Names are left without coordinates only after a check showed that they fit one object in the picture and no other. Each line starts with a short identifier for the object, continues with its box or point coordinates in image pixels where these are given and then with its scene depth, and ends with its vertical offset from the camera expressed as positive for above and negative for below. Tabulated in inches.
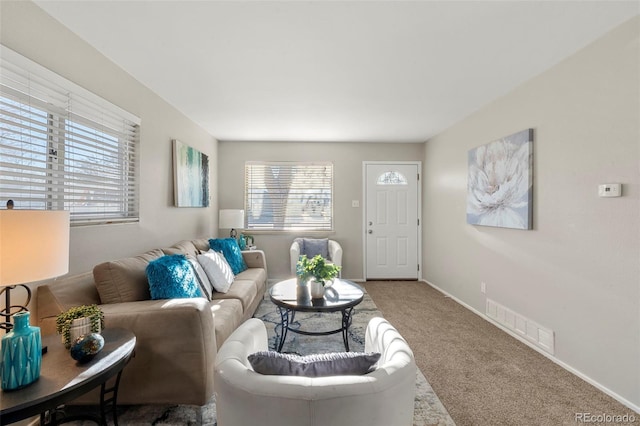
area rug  63.0 -46.3
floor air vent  90.7 -41.0
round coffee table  82.7 -27.1
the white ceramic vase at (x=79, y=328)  49.8 -20.6
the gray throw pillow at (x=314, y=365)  36.4 -20.1
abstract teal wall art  122.0 +18.4
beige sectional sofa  61.6 -28.5
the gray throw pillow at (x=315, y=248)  169.9 -21.1
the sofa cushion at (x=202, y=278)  91.8 -21.9
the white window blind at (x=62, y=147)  57.9 +17.1
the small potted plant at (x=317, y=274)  87.1 -18.9
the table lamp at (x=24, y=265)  38.8 -7.5
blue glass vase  39.4 -20.4
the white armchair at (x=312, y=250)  158.2 -21.7
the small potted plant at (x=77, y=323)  49.8 -20.0
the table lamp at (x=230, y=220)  163.5 -3.7
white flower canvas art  97.1 +12.1
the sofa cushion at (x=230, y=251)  129.9 -17.9
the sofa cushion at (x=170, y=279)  73.0 -17.9
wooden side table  37.1 -25.0
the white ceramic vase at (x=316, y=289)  88.6 -24.0
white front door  187.2 -5.1
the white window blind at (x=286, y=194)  185.6 +13.1
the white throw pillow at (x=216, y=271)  101.3 -21.5
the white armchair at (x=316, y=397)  31.1 -21.2
